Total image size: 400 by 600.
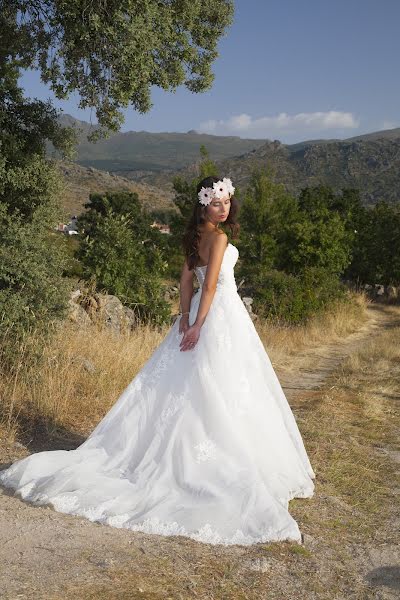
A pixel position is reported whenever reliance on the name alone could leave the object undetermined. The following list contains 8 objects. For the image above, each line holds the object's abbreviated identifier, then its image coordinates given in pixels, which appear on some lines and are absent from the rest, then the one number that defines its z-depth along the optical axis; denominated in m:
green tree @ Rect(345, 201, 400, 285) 25.89
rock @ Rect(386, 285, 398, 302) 25.09
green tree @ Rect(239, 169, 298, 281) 23.06
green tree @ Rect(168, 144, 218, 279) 22.92
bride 4.26
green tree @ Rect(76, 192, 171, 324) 13.88
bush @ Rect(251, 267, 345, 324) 17.36
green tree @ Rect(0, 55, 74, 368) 7.72
